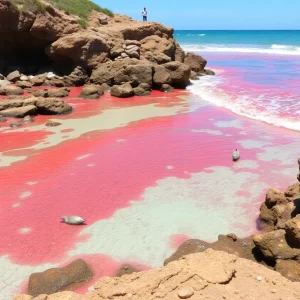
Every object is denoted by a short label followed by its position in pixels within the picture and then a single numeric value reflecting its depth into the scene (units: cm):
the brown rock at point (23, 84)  1855
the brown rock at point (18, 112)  1290
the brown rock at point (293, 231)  439
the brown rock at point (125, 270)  486
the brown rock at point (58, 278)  455
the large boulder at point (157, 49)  2097
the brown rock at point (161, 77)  1811
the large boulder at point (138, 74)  1777
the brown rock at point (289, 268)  419
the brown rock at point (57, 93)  1653
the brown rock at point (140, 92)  1711
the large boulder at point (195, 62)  2386
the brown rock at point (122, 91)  1653
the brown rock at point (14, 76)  1988
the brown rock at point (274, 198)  578
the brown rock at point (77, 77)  1956
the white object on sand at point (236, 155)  868
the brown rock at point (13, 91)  1703
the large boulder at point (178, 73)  1857
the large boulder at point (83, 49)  1972
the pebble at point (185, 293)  330
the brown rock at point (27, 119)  1251
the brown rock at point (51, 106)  1334
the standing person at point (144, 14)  2827
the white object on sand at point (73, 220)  603
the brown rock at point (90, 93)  1650
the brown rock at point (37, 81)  1962
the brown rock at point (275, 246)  446
